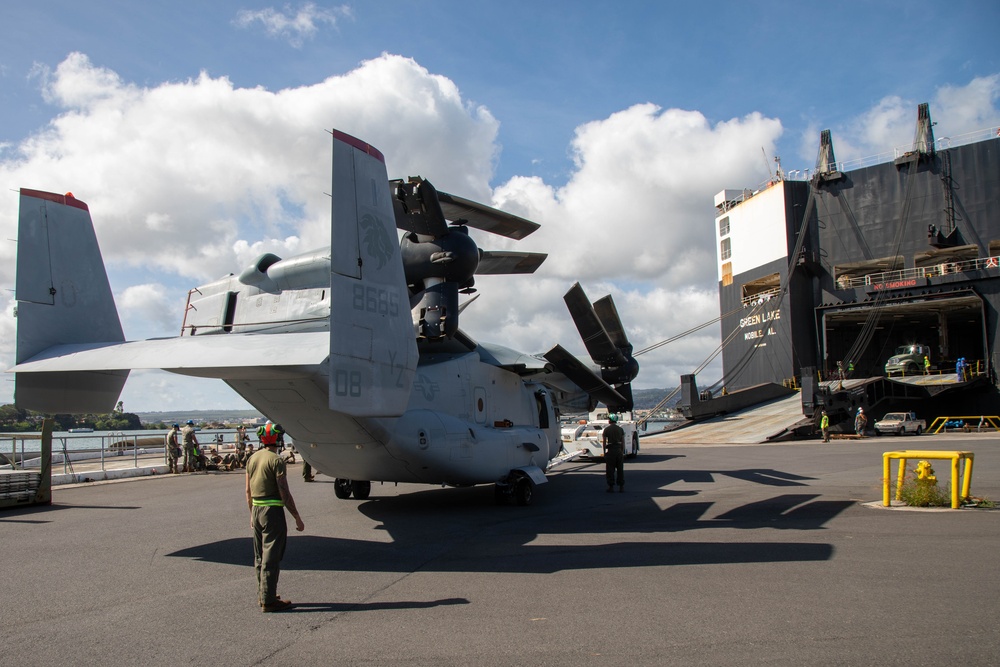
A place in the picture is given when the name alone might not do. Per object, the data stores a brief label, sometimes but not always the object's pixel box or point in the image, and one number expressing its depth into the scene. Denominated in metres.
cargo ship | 36.56
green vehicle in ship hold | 39.81
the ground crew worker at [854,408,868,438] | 31.14
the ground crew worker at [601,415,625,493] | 14.12
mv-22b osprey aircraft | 7.44
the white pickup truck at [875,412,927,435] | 31.34
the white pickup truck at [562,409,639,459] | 23.70
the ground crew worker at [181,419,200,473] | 21.17
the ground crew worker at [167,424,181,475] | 21.02
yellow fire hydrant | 10.48
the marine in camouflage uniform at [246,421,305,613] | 5.73
